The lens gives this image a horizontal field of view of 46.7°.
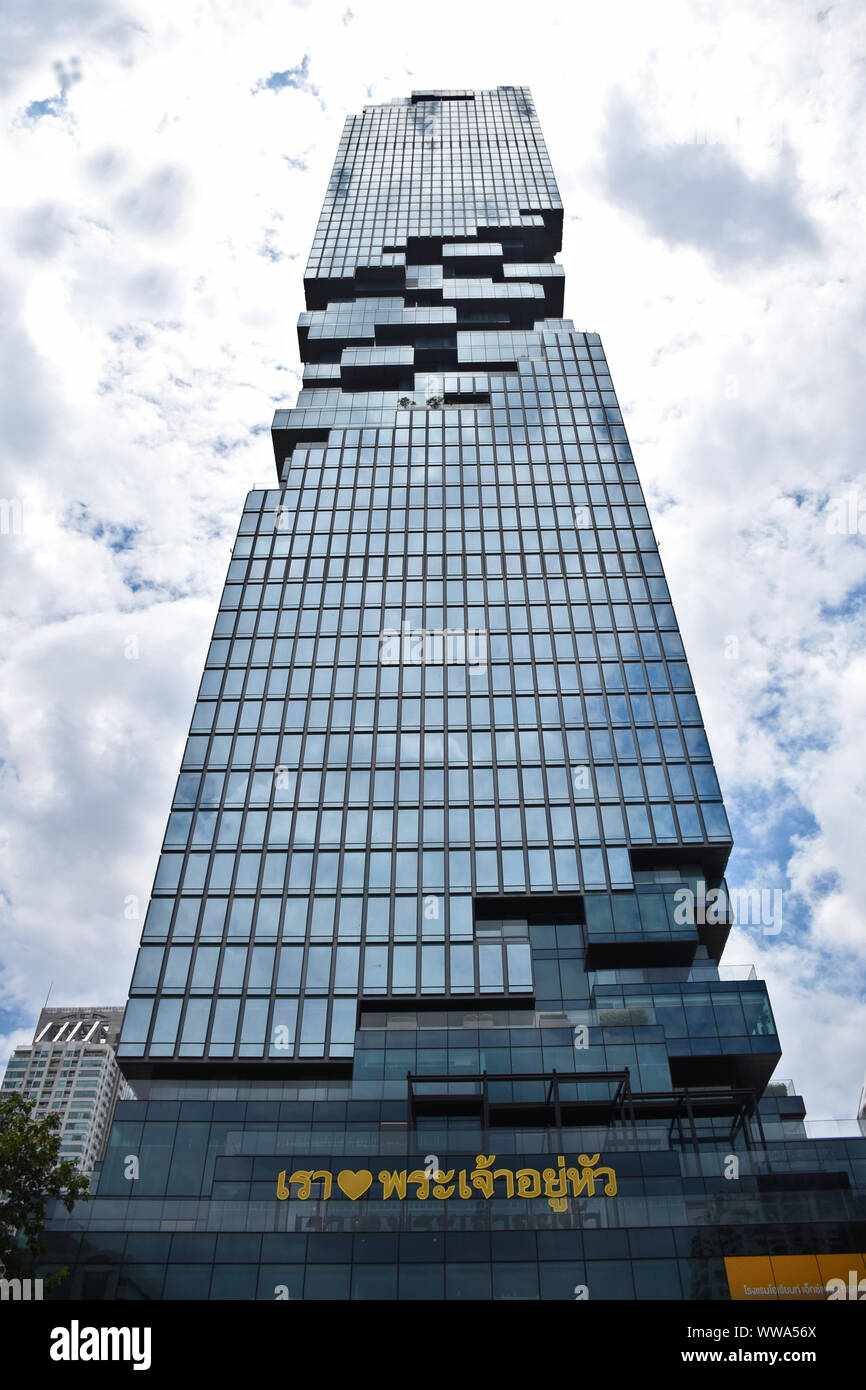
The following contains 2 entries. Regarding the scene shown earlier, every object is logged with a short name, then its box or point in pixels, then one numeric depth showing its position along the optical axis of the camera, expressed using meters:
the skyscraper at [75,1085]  190.38
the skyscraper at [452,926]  40.38
